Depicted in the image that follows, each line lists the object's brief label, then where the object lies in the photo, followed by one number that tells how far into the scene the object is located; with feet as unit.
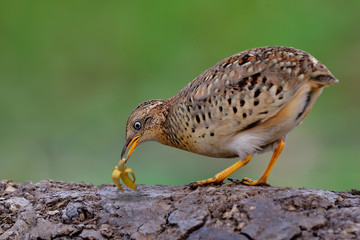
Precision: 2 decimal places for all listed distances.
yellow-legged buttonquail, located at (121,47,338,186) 26.78
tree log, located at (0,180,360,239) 23.35
